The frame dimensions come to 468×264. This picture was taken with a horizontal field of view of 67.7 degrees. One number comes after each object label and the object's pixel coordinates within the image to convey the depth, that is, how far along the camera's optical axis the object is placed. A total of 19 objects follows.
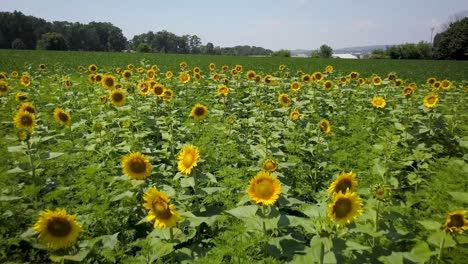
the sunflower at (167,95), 6.53
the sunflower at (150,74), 8.68
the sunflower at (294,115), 5.72
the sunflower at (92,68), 9.10
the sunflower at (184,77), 8.52
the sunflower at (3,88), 6.78
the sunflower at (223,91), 7.25
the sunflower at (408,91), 7.64
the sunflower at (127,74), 8.41
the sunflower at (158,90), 6.69
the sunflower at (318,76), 9.26
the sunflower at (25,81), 7.80
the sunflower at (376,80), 9.52
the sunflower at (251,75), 9.42
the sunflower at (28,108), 5.01
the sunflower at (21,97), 6.31
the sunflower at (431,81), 9.93
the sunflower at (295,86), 8.38
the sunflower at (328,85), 8.52
